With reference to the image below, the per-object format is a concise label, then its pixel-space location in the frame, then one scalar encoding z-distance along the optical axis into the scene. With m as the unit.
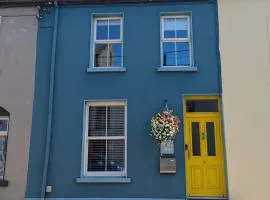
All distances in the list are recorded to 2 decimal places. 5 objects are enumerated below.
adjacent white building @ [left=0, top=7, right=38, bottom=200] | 10.16
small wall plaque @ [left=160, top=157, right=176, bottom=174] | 9.78
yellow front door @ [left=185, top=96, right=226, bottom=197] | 9.95
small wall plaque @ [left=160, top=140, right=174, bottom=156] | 9.88
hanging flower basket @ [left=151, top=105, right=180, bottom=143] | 9.67
